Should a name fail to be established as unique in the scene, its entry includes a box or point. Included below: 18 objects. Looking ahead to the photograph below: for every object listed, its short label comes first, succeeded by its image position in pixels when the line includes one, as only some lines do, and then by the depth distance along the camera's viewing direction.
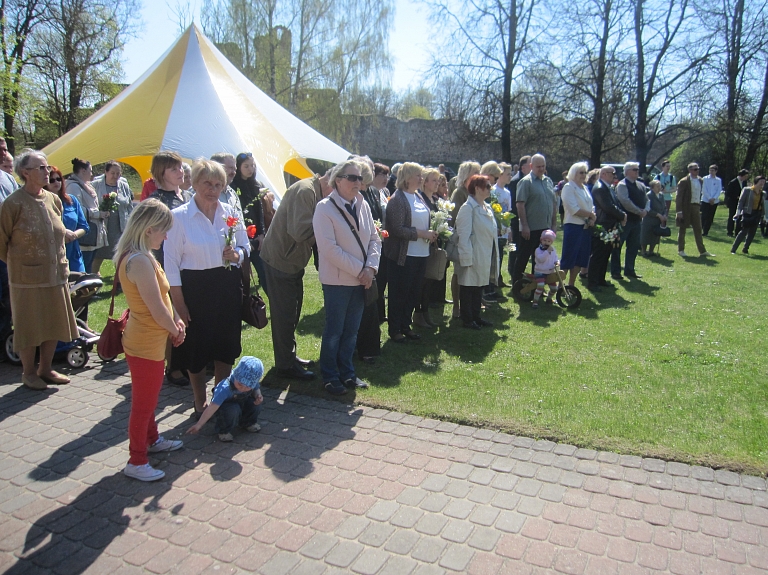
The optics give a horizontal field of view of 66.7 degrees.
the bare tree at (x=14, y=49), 21.73
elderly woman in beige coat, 4.81
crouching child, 3.98
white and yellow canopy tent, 9.48
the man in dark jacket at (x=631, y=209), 10.02
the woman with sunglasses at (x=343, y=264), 4.67
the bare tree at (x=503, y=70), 24.39
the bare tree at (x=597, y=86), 23.72
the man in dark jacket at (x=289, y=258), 4.90
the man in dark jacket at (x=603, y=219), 9.27
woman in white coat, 6.77
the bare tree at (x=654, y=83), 23.58
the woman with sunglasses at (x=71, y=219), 5.86
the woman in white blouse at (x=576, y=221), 8.55
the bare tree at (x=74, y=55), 26.66
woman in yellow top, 3.40
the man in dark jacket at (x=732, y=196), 17.52
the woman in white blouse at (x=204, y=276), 4.06
